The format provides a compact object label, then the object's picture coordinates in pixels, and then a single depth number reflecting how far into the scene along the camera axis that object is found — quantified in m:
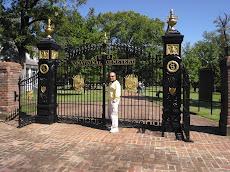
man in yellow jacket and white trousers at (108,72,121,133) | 5.99
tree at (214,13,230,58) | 25.14
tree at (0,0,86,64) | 16.92
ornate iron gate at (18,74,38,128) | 6.73
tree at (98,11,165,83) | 35.97
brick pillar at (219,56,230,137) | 5.53
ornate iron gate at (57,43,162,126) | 6.43
